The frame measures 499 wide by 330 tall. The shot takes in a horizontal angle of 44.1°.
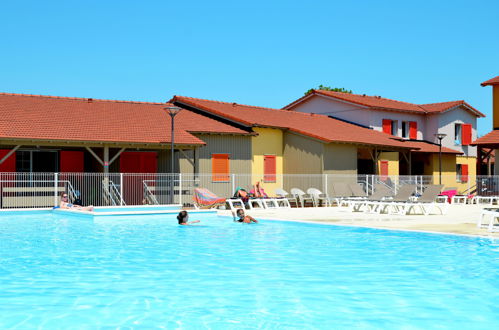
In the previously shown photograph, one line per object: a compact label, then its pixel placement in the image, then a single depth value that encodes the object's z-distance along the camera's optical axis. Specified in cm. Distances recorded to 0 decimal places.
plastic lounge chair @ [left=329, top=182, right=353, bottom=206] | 2562
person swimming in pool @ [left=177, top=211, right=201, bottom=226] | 1703
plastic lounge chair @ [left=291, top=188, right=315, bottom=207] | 2573
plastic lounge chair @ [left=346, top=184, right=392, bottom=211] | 2127
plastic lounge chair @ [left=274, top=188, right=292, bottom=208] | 2454
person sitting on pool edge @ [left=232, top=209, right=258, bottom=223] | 1730
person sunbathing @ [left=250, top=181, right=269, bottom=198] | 2468
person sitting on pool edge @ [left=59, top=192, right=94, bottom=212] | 2103
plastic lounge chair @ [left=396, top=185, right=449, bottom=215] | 1959
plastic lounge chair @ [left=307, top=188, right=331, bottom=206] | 2627
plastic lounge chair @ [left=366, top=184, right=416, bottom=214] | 2027
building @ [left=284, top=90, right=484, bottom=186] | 3716
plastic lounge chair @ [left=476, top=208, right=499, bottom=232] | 1334
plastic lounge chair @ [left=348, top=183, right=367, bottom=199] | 2469
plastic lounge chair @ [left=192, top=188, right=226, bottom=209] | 2266
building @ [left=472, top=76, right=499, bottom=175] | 3145
